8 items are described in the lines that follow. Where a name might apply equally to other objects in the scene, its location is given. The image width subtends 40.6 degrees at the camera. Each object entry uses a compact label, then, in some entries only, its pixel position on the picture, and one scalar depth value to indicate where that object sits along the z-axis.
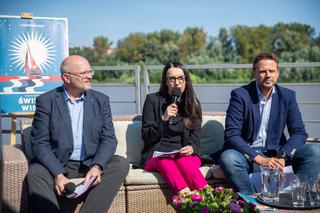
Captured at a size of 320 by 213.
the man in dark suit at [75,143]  2.87
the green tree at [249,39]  34.97
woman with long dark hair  3.24
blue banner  4.27
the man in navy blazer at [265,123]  3.18
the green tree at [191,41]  36.28
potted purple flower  2.16
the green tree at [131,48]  37.56
